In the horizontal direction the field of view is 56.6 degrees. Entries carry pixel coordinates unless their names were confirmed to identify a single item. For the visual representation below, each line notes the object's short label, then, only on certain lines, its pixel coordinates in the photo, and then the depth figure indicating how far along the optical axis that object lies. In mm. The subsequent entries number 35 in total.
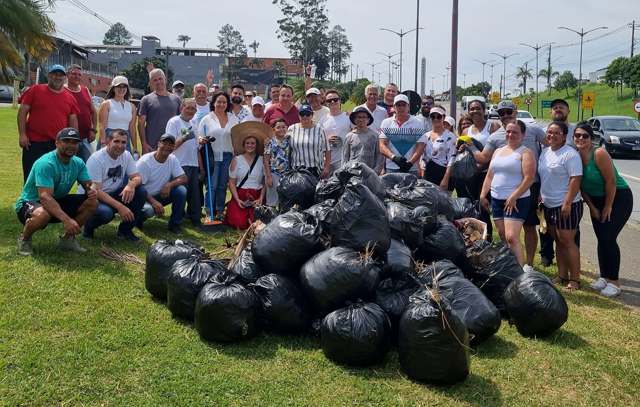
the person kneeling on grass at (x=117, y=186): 6426
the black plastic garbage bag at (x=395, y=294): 4102
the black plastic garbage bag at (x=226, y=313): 4084
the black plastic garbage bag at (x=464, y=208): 6301
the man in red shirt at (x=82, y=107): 7648
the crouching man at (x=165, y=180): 7079
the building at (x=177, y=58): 93875
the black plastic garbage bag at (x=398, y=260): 4434
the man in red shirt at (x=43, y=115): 7059
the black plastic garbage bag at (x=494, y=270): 5004
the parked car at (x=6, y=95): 41219
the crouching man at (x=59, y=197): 5605
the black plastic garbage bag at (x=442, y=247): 5012
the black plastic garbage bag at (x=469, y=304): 4246
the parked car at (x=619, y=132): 20031
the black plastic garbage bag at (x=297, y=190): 6016
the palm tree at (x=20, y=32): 8398
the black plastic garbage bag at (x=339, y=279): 4066
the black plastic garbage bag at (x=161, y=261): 4883
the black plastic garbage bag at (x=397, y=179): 6211
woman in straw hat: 7629
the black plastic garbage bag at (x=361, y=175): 5012
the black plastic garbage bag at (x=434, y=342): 3570
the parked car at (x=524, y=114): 35238
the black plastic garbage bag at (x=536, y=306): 4430
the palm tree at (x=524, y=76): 97500
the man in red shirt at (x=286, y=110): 8188
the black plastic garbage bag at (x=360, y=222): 4355
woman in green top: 5637
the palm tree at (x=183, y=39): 105188
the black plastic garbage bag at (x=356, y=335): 3812
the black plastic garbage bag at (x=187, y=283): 4445
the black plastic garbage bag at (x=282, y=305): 4258
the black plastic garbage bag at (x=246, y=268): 4617
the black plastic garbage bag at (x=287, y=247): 4496
